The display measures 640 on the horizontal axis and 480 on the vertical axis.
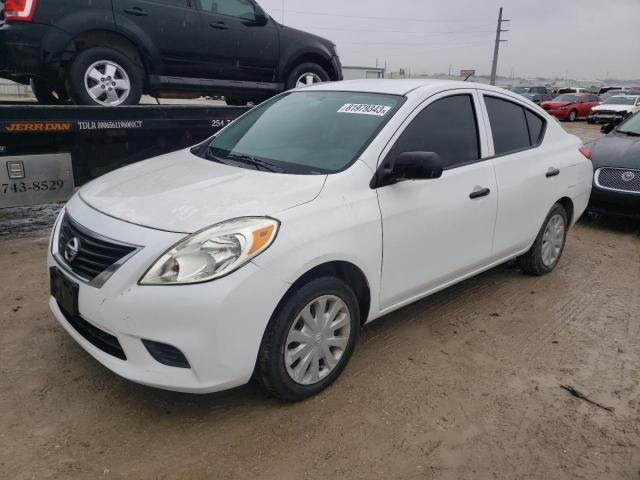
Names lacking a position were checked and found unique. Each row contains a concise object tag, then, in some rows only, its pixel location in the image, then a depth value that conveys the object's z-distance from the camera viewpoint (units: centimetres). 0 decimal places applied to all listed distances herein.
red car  2619
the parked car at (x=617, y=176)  627
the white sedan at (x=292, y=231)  236
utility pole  3834
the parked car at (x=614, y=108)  2309
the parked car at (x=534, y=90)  3457
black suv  506
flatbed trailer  455
